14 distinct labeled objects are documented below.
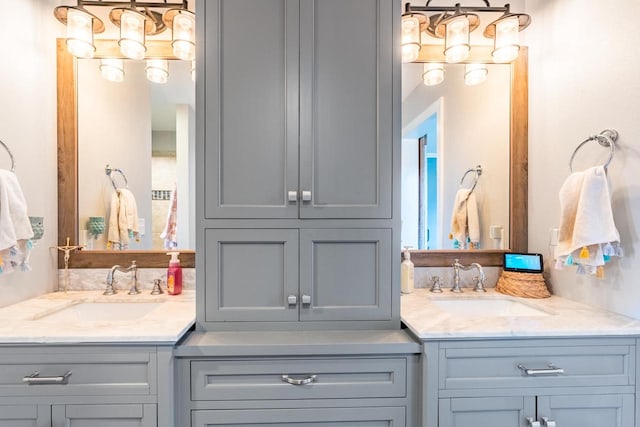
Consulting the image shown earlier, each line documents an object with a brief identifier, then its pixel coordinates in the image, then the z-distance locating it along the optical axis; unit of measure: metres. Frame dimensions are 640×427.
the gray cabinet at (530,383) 1.16
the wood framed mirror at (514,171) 1.79
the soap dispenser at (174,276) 1.63
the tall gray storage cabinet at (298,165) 1.28
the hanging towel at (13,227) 1.20
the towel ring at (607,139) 1.31
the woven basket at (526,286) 1.62
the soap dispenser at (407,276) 1.67
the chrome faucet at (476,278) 1.72
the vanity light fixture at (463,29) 1.66
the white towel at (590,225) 1.26
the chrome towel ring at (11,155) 1.26
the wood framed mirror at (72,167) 1.67
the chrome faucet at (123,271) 1.64
